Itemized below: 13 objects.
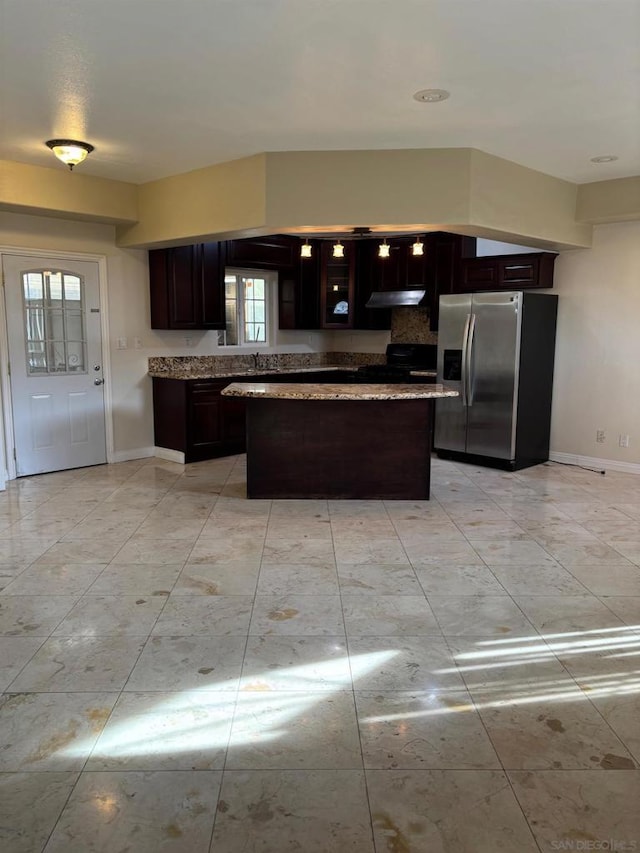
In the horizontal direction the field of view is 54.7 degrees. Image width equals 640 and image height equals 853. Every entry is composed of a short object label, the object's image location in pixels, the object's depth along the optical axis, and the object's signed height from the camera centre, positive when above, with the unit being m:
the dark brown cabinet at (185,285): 6.25 +0.50
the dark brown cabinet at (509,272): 6.21 +0.67
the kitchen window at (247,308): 7.23 +0.32
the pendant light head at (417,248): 6.61 +0.94
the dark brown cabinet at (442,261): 6.57 +0.81
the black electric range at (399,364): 7.16 -0.32
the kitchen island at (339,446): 4.98 -0.88
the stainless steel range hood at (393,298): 6.95 +0.44
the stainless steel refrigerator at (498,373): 5.84 -0.34
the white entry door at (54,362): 5.55 -0.27
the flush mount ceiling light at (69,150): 4.28 +1.26
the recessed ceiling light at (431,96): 3.37 +1.32
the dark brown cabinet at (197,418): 6.15 -0.85
